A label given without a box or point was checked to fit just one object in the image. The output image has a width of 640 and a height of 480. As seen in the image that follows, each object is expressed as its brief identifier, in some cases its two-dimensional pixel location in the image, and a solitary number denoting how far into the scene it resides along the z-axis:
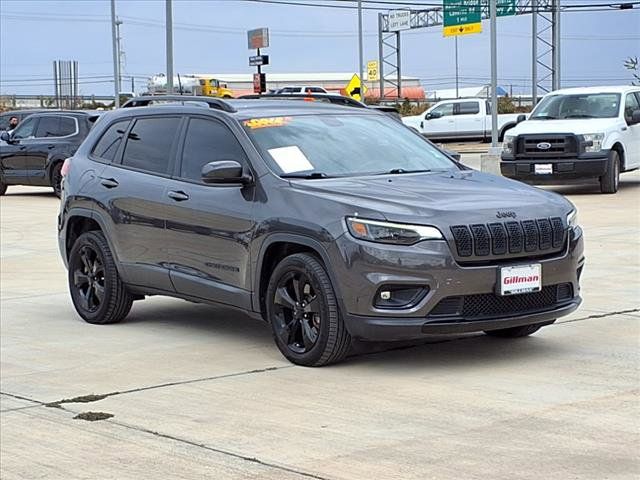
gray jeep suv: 7.02
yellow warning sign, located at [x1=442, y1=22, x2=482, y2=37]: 53.83
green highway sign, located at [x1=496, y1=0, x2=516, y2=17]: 55.31
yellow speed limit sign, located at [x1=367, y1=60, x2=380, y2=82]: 78.31
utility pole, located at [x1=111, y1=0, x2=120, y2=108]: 44.62
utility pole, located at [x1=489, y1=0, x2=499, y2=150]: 26.89
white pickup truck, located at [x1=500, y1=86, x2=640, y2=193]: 20.02
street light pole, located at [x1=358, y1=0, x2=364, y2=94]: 46.27
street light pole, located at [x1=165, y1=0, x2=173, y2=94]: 30.16
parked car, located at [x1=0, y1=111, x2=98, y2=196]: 23.52
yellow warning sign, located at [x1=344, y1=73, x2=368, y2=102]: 44.94
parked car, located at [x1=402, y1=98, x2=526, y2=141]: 43.47
